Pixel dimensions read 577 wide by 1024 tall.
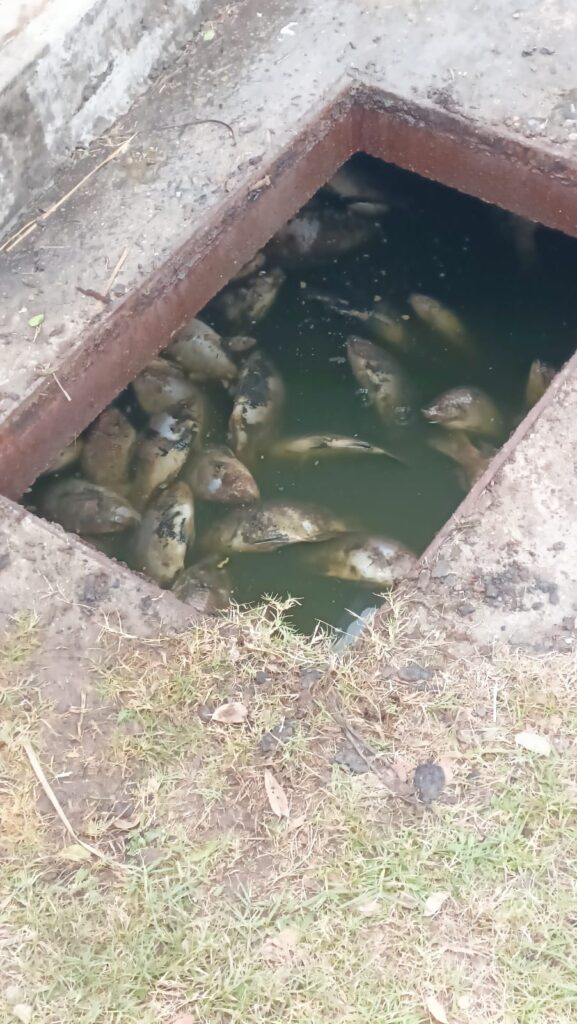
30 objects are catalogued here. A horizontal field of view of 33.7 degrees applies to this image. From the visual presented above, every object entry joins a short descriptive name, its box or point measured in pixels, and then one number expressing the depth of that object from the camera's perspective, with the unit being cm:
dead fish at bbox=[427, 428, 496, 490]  438
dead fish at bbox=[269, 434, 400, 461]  452
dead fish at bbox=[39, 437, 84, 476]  426
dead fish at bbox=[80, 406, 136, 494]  436
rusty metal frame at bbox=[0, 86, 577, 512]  348
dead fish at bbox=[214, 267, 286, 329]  490
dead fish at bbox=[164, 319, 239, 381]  467
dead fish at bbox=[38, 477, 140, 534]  411
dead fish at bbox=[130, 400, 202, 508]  436
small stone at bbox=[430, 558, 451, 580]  296
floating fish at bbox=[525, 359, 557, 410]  450
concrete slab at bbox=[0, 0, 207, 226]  353
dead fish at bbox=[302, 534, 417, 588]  397
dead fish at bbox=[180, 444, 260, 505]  424
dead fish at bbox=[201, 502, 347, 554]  413
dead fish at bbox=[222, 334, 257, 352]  479
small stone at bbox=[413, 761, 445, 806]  264
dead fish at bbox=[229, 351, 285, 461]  449
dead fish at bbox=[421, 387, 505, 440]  449
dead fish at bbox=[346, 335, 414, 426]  462
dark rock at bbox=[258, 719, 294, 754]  275
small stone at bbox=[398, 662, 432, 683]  280
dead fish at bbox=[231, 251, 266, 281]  497
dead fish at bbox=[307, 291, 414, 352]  489
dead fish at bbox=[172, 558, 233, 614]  387
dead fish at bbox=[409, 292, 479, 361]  487
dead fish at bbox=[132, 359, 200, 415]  459
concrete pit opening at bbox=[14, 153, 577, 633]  414
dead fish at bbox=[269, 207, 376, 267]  512
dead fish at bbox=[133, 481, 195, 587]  405
